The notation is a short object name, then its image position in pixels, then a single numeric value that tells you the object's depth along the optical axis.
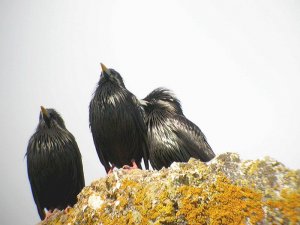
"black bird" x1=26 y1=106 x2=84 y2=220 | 14.80
